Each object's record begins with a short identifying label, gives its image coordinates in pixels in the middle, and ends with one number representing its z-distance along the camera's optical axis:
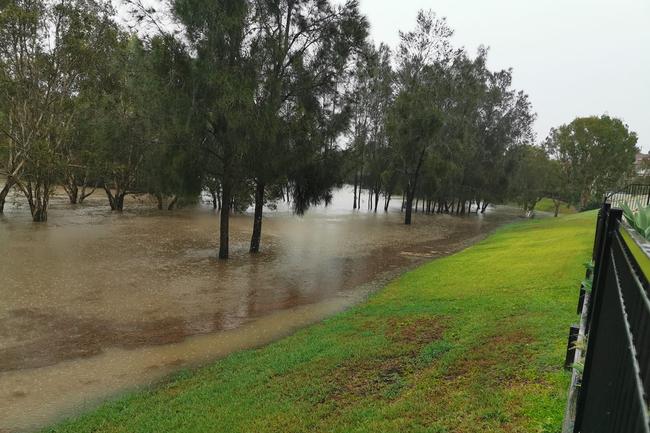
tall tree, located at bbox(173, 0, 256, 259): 15.77
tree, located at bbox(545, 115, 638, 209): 49.25
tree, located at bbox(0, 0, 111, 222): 23.73
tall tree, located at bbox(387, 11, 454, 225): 32.41
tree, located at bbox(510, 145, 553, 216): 47.66
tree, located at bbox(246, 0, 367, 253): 17.75
